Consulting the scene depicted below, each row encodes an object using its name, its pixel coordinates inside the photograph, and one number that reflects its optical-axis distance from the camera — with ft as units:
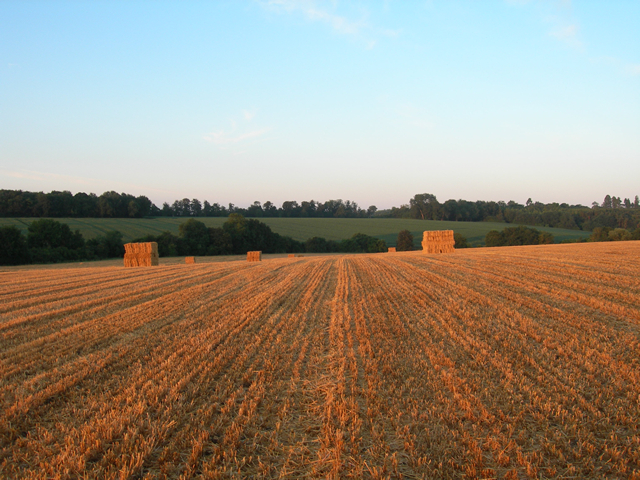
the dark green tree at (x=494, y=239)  209.67
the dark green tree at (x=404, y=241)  218.79
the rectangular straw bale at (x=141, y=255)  82.69
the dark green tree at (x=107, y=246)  164.04
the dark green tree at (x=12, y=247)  133.28
